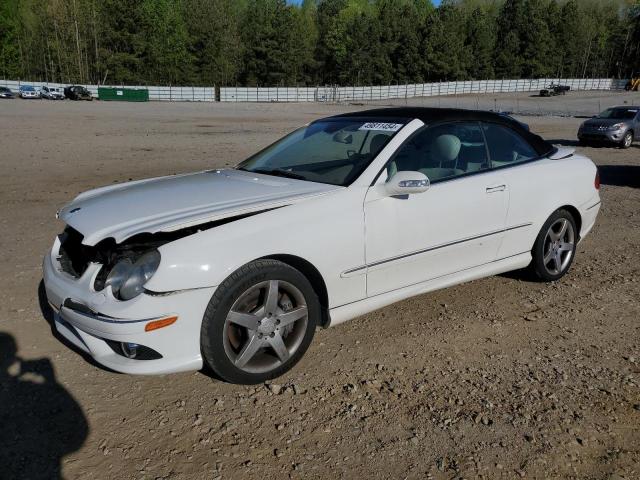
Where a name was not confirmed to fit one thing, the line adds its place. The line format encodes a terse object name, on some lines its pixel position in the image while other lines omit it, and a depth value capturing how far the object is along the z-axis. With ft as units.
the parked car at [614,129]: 57.67
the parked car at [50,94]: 186.09
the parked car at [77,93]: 188.96
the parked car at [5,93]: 178.91
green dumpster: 197.36
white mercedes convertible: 9.21
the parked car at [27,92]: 182.29
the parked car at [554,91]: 228.02
